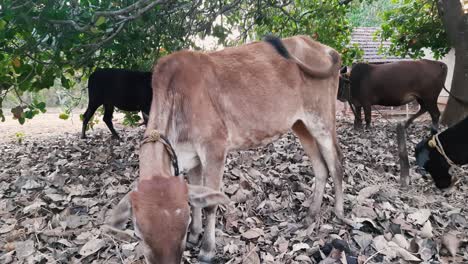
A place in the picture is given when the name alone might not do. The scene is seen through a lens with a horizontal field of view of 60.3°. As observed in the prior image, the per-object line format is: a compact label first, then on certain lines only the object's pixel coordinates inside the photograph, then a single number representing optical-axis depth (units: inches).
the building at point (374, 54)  636.1
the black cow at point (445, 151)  173.3
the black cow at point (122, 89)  306.0
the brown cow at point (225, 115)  99.0
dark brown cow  350.0
